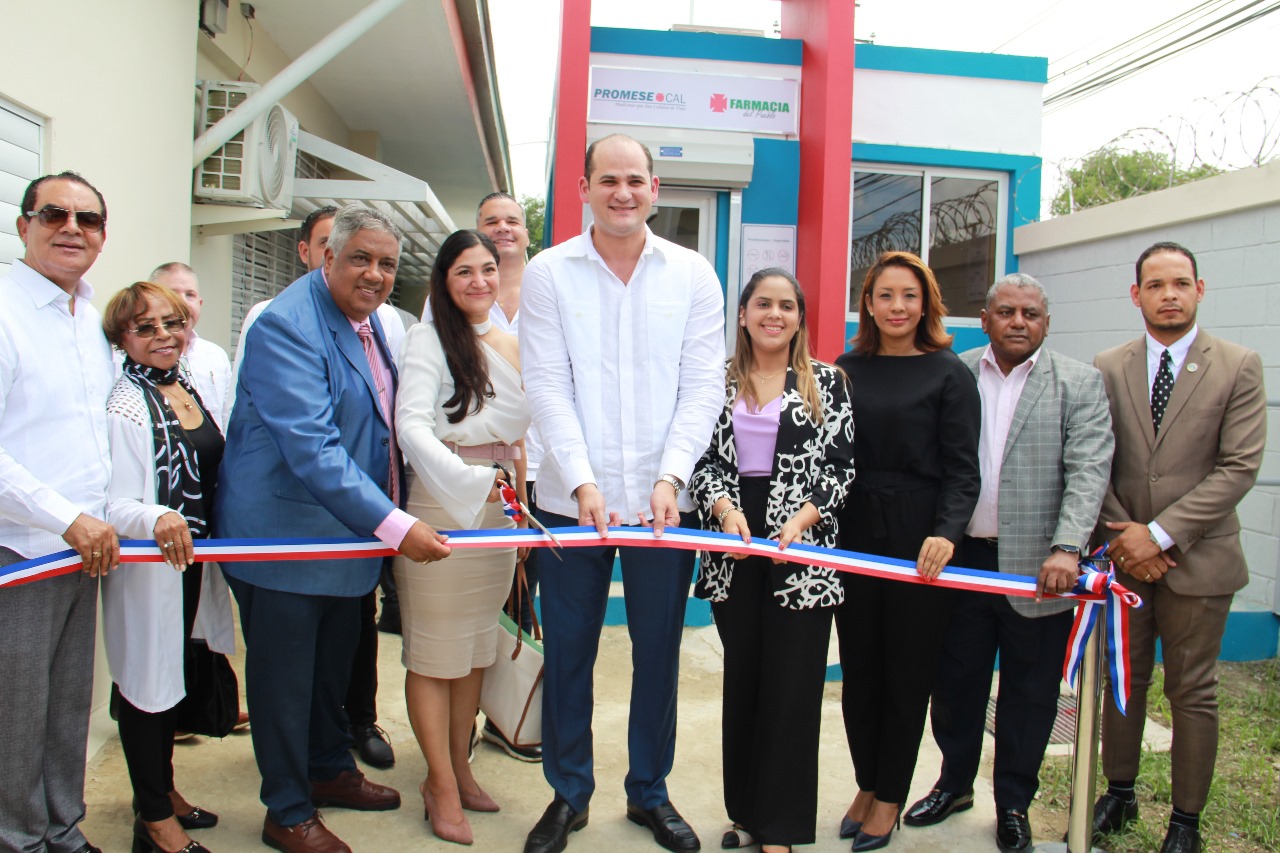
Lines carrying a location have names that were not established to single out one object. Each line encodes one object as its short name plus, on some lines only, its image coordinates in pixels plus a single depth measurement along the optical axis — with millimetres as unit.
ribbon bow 2760
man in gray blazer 3008
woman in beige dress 2859
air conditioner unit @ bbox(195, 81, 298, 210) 5816
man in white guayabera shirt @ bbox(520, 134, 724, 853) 2896
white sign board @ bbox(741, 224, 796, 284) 7586
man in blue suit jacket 2674
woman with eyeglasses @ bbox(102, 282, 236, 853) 2709
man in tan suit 2988
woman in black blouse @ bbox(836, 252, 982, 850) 2932
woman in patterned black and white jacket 2844
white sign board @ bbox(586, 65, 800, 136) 7211
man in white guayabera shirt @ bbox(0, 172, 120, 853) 2465
